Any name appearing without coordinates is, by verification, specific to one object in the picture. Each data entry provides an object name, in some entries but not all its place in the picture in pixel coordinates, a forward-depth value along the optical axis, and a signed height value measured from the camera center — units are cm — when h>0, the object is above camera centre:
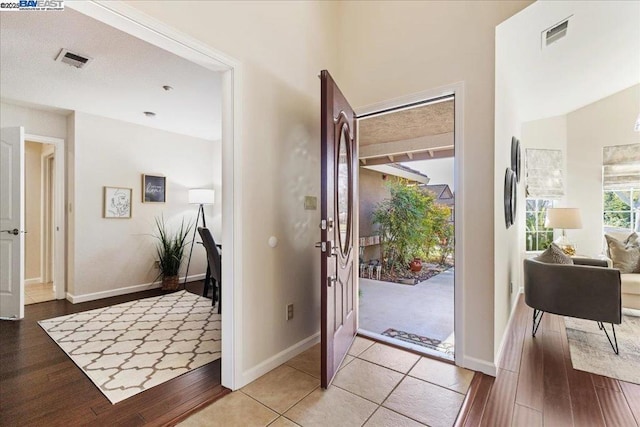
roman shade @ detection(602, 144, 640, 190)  450 +70
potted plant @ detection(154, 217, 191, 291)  466 -69
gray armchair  251 -71
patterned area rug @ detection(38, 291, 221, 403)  215 -120
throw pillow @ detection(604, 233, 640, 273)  351 -53
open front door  201 -12
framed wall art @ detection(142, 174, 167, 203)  462 +37
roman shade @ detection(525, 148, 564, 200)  491 +65
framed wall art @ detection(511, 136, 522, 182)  336 +66
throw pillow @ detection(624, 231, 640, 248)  366 -36
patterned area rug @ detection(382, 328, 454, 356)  274 -126
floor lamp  498 +25
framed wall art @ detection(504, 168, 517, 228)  276 +15
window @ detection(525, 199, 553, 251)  504 -29
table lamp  429 -12
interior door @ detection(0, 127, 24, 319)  335 -14
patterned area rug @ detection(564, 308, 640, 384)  226 -120
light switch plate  259 +8
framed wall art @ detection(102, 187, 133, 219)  422 +14
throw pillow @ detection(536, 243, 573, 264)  290 -44
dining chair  334 -49
